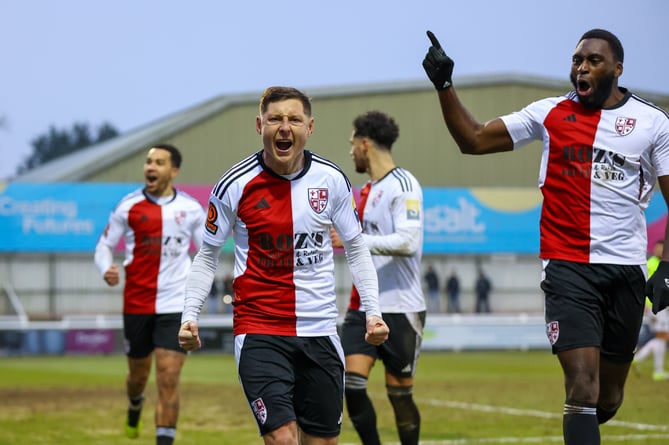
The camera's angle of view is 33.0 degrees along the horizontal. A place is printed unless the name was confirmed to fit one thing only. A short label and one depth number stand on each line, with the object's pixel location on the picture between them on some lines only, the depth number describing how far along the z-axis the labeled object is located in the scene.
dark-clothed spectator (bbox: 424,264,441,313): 40.91
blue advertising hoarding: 37.19
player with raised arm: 6.69
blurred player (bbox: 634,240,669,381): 22.00
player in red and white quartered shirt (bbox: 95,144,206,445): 11.04
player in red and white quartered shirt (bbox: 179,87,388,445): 6.32
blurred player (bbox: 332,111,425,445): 8.97
